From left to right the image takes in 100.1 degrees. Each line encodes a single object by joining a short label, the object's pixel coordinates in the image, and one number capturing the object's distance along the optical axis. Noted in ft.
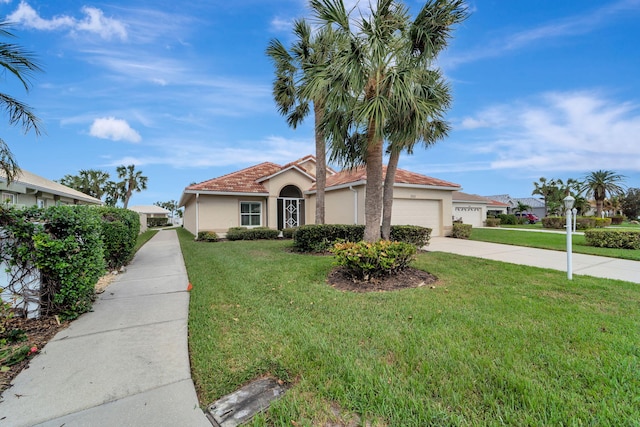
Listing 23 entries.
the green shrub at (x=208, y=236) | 50.39
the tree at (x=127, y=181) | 148.05
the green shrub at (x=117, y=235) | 22.20
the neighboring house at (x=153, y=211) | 178.09
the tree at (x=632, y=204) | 165.27
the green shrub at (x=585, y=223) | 80.39
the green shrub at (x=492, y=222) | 93.86
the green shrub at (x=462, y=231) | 49.96
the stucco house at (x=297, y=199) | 47.80
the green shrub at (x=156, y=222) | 151.23
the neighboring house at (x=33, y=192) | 41.06
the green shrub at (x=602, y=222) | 84.07
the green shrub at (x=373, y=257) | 17.92
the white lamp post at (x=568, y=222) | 18.13
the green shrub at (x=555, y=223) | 79.99
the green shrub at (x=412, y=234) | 35.96
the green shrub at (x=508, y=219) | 106.32
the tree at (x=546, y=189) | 142.72
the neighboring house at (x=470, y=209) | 90.02
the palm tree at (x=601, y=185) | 103.96
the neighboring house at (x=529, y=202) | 165.48
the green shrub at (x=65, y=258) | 12.32
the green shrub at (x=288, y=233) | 52.95
